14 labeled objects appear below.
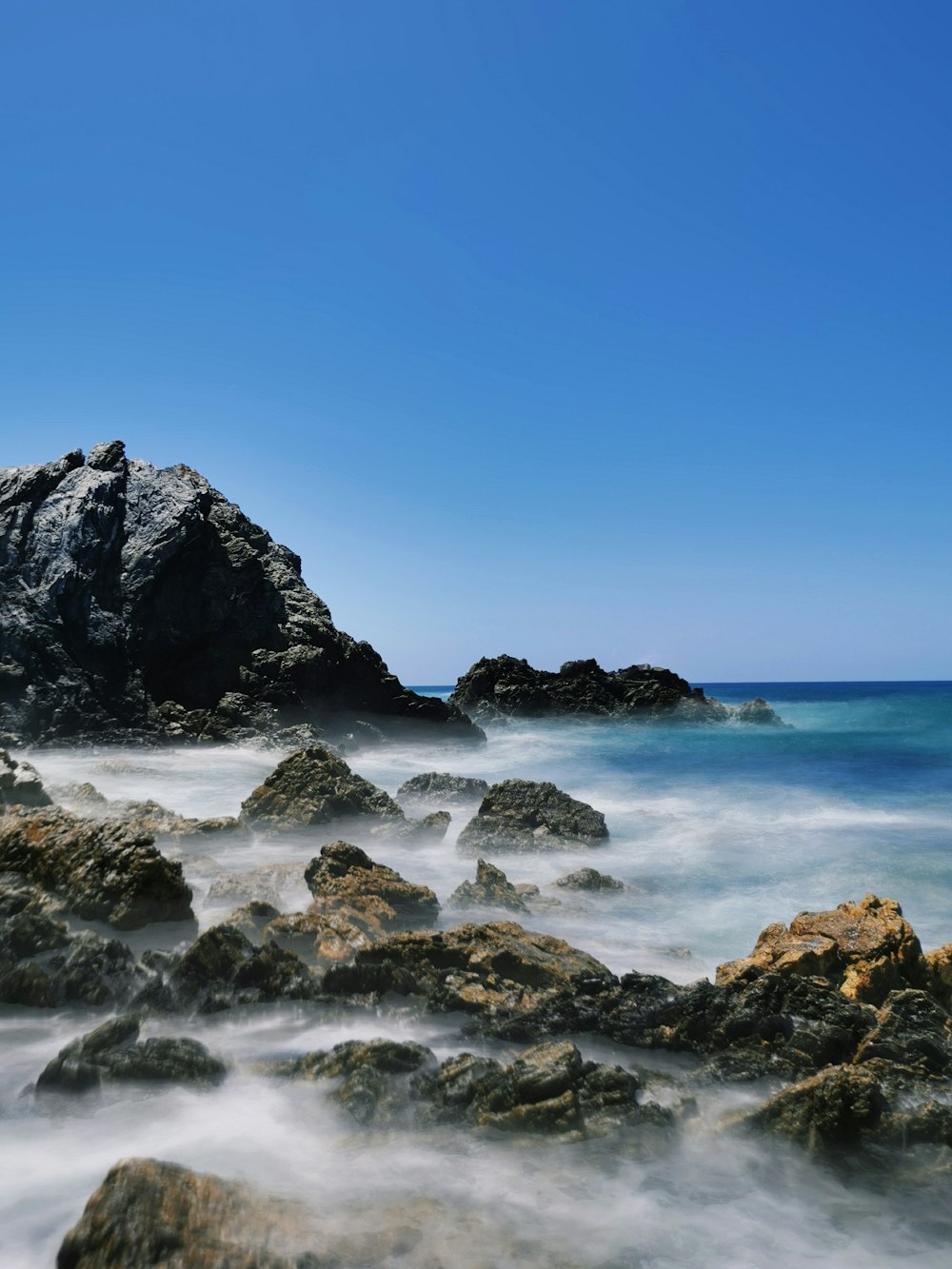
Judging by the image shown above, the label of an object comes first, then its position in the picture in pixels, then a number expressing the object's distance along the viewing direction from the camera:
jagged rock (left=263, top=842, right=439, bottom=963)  7.75
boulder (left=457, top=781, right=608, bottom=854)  14.15
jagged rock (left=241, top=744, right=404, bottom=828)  14.15
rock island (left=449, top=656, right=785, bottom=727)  58.69
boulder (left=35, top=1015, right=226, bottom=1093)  5.18
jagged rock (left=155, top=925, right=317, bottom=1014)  6.42
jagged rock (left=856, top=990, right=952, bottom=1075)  5.48
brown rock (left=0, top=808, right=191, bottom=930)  8.16
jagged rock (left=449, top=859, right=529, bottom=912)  10.16
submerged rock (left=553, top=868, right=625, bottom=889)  11.66
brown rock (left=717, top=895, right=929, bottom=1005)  6.98
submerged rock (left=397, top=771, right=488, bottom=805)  19.17
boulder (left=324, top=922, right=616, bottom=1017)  6.53
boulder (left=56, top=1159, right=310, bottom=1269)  3.36
